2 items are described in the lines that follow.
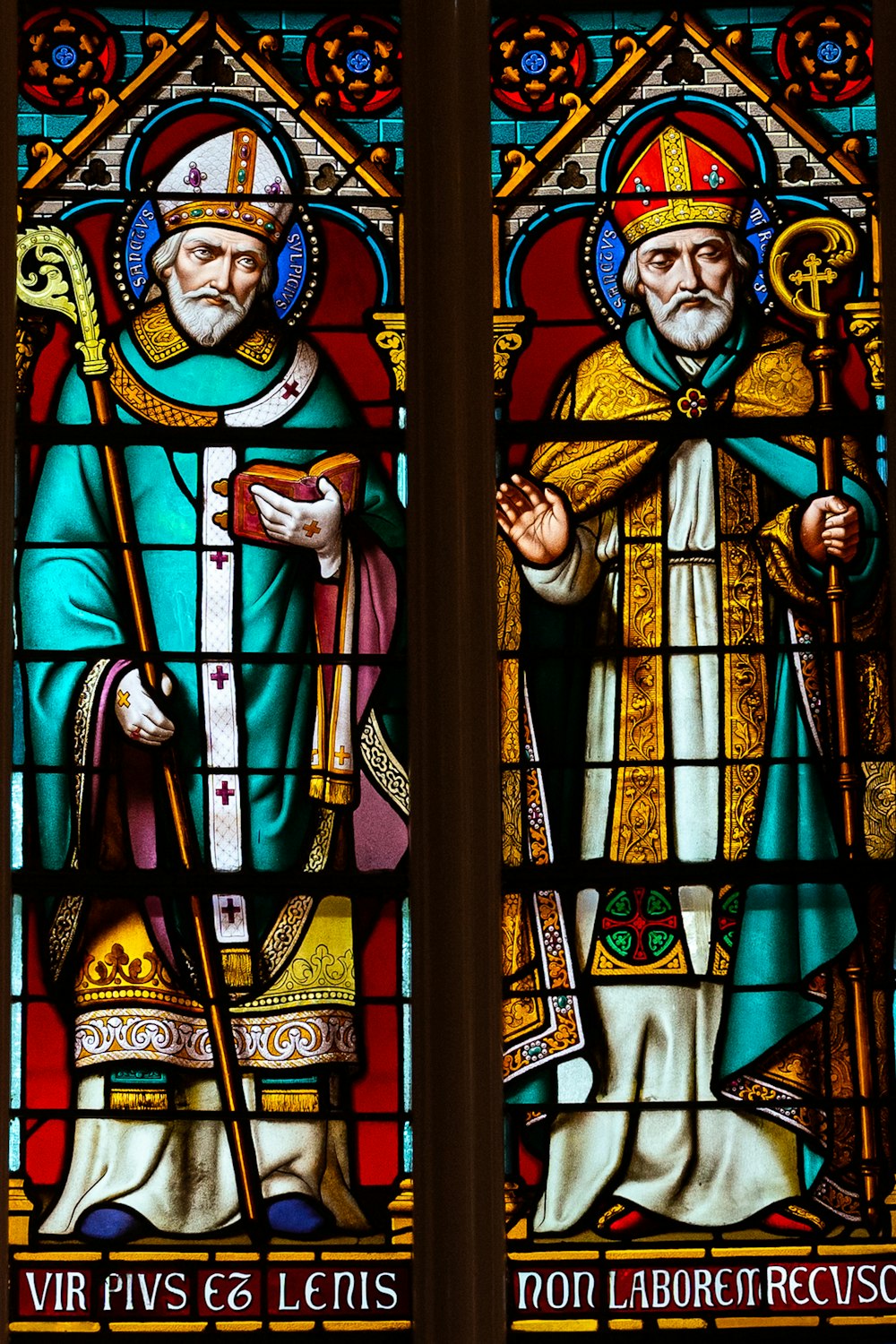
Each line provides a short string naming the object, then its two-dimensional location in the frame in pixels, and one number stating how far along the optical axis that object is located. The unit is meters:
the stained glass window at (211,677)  9.27
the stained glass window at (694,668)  9.34
